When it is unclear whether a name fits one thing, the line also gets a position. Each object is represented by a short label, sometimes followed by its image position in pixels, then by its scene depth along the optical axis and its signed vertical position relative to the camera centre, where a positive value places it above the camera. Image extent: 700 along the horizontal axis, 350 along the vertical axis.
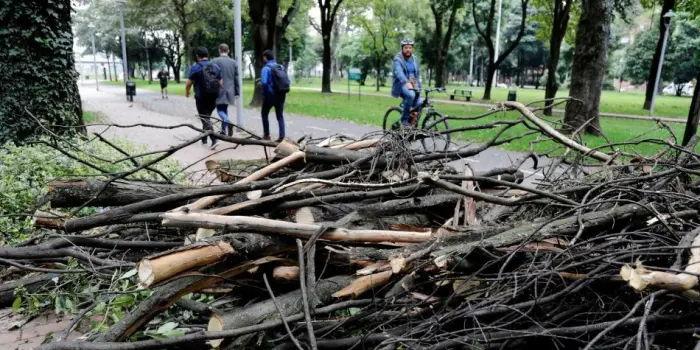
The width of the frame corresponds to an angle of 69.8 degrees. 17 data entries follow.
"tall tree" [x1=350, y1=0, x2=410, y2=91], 40.62 +3.55
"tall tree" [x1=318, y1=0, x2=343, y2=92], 32.06 +2.56
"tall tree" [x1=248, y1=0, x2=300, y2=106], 17.72 +1.33
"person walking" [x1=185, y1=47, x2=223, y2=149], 9.93 -0.40
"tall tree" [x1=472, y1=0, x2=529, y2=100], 25.33 +1.54
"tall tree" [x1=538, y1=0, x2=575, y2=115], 18.89 +1.64
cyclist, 8.80 -0.20
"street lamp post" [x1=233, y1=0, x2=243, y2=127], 10.48 +0.28
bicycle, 8.85 -0.78
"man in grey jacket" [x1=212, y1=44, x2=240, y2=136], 10.59 -0.44
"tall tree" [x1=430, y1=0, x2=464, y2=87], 25.83 +2.72
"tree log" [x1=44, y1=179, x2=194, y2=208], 3.24 -0.89
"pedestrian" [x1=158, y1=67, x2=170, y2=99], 27.53 -1.30
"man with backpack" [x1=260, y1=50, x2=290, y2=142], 10.04 -0.38
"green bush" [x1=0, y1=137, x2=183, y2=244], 4.37 -1.21
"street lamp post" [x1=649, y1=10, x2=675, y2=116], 19.67 +0.96
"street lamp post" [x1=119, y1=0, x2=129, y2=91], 25.51 +0.46
